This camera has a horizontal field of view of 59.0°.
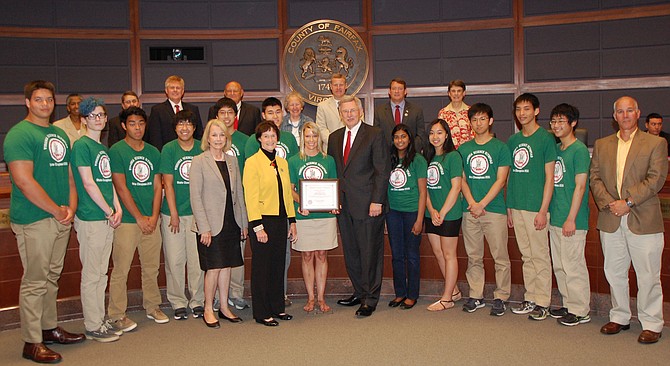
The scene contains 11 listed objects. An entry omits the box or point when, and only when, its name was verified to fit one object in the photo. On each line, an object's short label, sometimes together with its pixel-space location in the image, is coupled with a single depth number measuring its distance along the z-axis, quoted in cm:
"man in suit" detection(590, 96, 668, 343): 424
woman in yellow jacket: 478
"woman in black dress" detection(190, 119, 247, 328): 470
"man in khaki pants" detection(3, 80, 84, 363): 400
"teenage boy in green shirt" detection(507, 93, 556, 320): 481
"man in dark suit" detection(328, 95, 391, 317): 510
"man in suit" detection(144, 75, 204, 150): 577
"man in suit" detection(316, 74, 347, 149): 592
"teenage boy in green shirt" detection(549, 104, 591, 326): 462
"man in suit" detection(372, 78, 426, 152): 590
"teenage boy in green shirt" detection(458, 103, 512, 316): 505
